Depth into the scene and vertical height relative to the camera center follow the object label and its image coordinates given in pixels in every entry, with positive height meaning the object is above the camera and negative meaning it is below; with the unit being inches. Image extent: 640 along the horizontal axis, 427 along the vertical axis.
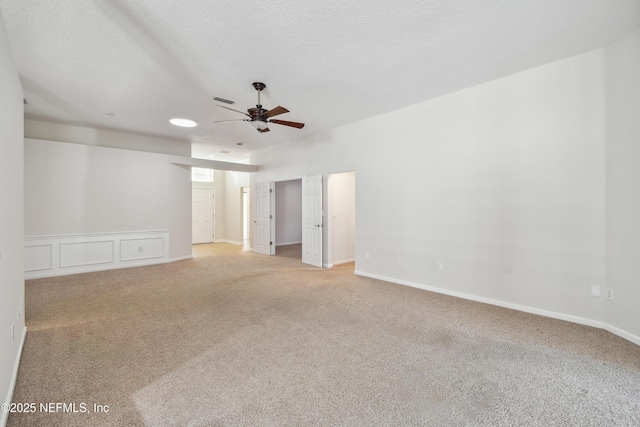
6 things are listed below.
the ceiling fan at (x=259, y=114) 143.6 +51.7
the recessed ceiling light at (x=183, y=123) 206.2 +70.4
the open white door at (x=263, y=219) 296.2 -5.2
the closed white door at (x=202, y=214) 385.4 +0.9
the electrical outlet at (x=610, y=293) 114.9 -34.0
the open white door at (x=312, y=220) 239.5 -5.5
